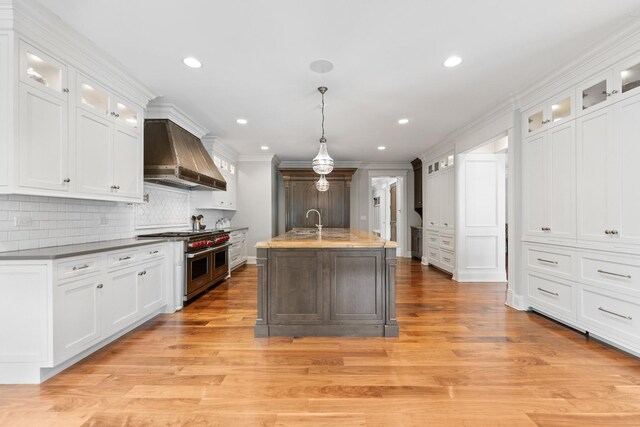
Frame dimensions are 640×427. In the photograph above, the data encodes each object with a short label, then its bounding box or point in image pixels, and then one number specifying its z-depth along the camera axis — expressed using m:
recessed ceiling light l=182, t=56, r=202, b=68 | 2.83
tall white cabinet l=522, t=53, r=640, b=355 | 2.38
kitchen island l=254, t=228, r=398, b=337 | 2.85
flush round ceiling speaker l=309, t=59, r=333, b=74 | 2.85
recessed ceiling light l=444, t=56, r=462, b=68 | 2.79
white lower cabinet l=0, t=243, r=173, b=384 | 2.00
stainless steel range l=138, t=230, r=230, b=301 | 3.81
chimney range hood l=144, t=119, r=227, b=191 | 3.69
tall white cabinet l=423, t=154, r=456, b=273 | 5.71
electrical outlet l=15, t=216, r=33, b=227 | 2.33
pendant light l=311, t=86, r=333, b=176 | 3.68
